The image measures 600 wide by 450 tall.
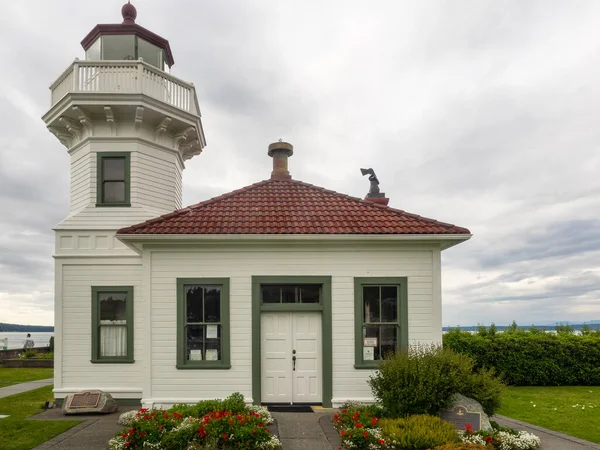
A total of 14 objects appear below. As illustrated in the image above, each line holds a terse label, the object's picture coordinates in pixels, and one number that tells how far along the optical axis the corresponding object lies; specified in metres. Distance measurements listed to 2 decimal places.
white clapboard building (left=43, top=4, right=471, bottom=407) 9.95
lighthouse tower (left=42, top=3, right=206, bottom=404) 11.19
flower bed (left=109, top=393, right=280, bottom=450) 7.06
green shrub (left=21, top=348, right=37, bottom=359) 22.27
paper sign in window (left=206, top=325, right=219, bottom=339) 10.07
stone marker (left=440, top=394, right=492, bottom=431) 7.88
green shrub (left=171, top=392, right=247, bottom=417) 8.14
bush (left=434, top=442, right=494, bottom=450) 6.48
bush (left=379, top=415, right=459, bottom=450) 7.07
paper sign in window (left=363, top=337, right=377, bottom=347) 10.16
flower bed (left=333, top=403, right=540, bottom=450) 7.08
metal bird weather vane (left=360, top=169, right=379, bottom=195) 13.81
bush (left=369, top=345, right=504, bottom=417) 8.10
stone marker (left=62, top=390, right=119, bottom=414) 9.91
